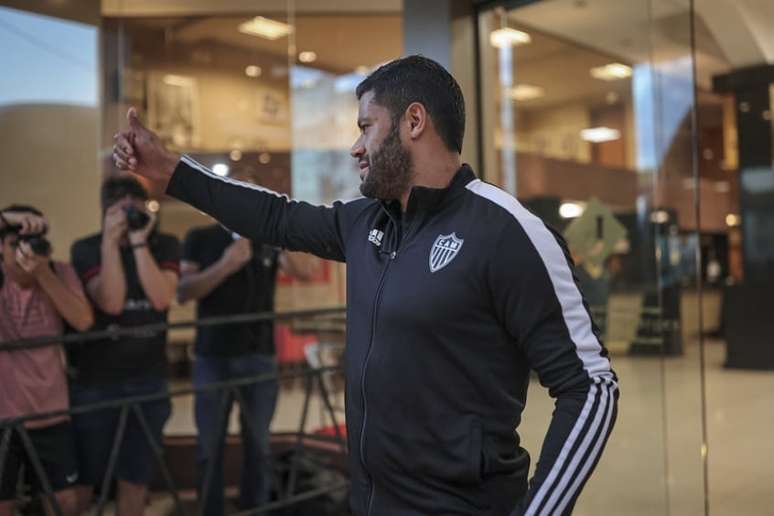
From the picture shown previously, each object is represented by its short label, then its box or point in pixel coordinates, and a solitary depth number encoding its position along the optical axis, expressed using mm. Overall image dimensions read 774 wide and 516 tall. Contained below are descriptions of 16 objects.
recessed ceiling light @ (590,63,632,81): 3428
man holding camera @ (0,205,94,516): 2904
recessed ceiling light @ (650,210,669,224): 3160
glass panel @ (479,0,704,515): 3029
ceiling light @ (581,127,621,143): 3697
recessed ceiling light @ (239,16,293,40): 6496
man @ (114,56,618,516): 1188
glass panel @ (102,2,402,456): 5746
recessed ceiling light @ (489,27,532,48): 3350
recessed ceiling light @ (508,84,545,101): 3706
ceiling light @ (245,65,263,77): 6746
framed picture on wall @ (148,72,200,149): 5938
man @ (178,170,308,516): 3773
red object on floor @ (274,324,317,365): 6734
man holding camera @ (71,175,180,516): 3205
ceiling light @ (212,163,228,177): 5148
